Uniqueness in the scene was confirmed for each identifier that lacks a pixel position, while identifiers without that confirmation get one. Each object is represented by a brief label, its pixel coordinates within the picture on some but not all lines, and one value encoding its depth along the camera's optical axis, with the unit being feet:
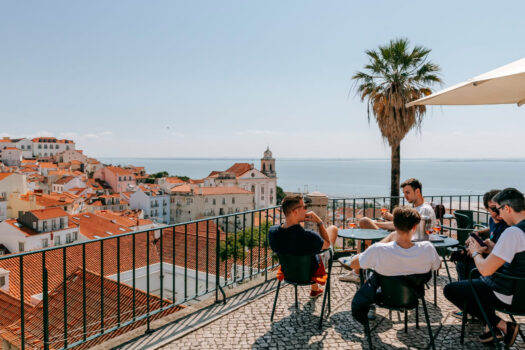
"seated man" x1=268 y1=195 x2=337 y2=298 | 12.34
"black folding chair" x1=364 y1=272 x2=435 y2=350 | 10.16
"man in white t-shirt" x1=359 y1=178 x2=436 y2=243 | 16.48
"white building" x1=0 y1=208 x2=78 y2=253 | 142.72
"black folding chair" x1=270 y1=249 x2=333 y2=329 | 12.44
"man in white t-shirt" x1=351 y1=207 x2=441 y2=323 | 10.08
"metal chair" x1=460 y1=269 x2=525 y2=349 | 9.53
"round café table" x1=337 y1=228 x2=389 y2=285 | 14.33
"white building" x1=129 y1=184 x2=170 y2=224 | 244.83
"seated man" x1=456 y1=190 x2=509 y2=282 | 12.28
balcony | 11.53
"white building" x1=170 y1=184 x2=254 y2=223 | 251.19
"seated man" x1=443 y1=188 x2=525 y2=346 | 9.45
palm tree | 45.73
